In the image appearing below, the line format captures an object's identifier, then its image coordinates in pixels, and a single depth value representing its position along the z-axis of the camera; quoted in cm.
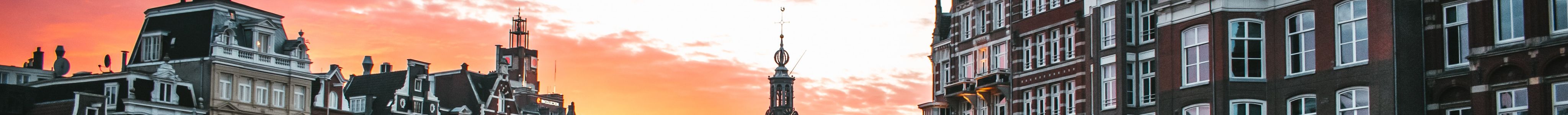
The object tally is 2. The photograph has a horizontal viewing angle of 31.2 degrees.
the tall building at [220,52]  8806
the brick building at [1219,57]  5431
